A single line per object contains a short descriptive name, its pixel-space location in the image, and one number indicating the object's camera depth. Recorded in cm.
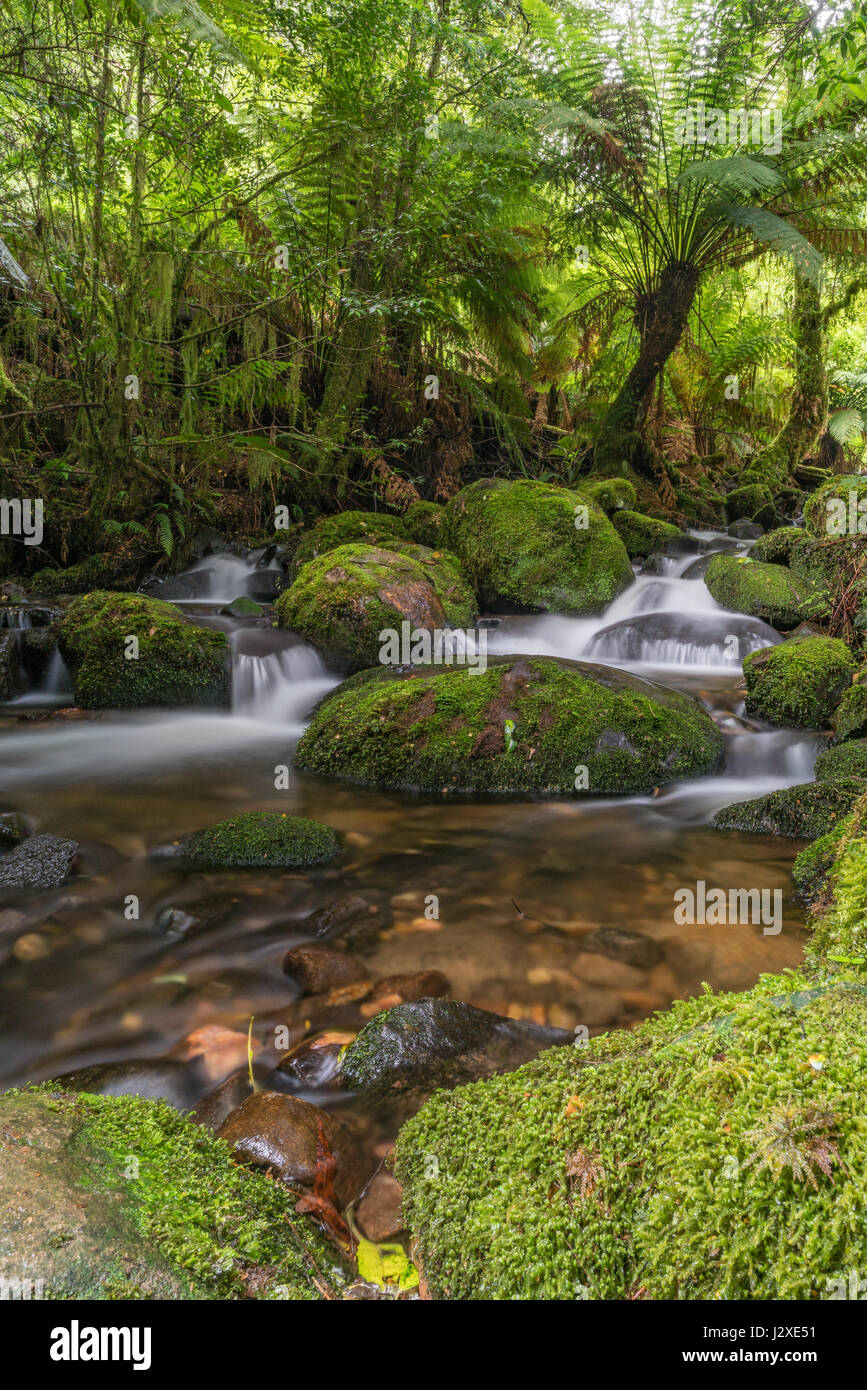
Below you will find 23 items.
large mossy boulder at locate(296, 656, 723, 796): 437
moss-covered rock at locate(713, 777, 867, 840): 356
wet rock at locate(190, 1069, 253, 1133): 191
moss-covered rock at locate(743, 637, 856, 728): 482
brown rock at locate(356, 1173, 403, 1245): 148
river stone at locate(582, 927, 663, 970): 267
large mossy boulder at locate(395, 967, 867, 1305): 87
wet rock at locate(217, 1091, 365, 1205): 158
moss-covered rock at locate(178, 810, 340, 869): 347
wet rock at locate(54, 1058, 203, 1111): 204
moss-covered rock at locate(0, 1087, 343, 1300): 99
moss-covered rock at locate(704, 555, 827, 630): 691
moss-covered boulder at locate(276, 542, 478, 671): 617
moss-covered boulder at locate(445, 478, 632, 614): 780
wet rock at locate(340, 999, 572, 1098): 197
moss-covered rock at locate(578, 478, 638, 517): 1029
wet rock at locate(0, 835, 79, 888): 321
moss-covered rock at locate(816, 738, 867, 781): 385
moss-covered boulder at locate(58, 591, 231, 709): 589
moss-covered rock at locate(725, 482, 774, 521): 1188
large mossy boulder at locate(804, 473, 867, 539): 626
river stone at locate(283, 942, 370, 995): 254
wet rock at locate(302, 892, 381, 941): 289
